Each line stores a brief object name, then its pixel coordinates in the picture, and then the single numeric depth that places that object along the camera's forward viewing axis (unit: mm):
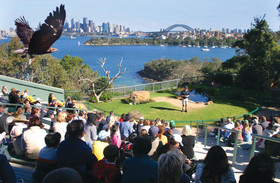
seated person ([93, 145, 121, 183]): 3500
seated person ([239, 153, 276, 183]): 3131
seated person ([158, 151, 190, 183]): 3047
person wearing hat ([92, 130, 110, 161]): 5094
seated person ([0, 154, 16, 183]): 3684
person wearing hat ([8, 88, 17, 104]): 10711
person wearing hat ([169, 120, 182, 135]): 7359
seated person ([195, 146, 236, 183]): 3512
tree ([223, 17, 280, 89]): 21953
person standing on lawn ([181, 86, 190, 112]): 15539
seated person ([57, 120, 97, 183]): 3717
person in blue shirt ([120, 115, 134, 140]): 7615
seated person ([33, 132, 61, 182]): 3926
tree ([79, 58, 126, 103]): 21297
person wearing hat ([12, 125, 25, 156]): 5215
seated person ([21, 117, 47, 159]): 4977
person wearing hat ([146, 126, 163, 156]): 5471
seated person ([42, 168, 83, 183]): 2156
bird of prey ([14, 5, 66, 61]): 6285
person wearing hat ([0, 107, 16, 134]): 6562
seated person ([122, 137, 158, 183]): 3246
